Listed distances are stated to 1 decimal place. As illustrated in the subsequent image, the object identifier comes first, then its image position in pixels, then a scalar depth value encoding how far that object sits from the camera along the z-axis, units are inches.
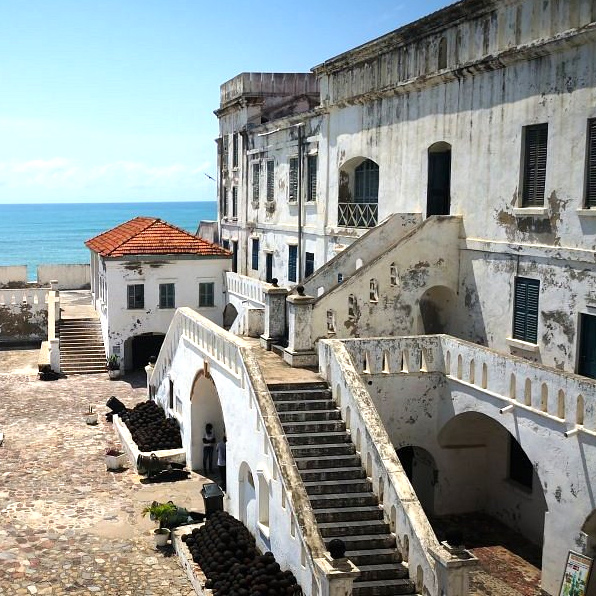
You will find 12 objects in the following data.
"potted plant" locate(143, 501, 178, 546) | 702.5
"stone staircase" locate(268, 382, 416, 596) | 526.3
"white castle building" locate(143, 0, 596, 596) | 550.3
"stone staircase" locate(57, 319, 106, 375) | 1391.5
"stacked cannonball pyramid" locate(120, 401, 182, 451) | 945.5
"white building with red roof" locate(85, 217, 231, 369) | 1360.7
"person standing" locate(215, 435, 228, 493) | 853.8
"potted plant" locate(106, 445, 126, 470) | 898.1
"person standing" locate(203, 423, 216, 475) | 891.4
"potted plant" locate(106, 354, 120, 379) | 1337.4
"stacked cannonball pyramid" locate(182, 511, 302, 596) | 539.2
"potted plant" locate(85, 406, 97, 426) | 1077.1
